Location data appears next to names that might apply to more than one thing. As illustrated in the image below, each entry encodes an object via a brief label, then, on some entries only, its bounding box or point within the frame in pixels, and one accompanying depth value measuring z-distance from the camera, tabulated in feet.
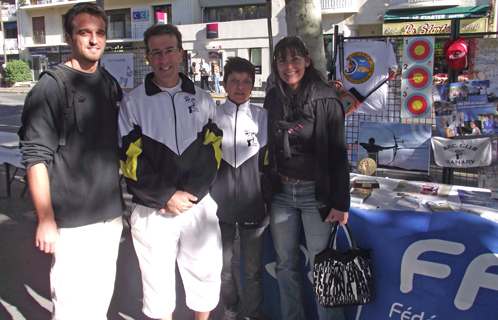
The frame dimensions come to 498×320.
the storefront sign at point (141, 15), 96.36
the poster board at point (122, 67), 21.79
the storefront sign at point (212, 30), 83.82
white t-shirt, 13.91
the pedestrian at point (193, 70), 77.57
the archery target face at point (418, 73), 13.39
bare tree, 12.27
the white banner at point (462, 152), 12.96
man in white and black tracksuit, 6.77
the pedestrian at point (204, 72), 74.90
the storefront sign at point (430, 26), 60.49
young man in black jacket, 6.02
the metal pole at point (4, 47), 110.99
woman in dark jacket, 7.12
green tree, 98.48
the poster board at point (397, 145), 13.60
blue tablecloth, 5.99
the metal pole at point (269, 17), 13.36
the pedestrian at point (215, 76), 75.00
